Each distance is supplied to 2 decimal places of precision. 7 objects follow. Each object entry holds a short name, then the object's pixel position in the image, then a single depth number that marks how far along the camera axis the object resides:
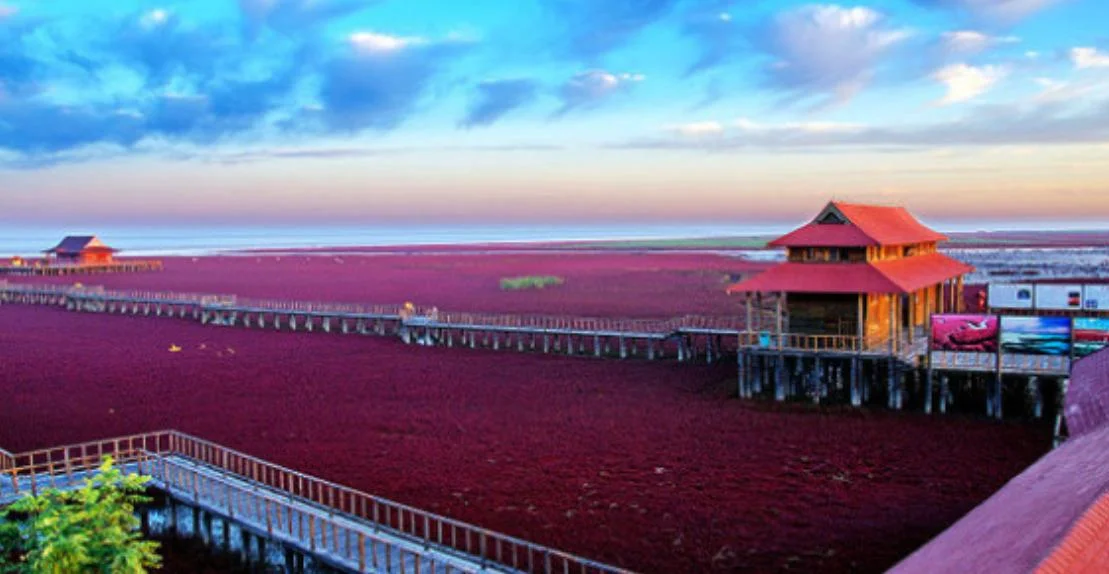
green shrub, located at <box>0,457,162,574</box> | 11.14
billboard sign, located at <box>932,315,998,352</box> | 27.23
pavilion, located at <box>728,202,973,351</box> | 29.33
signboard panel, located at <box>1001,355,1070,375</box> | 26.20
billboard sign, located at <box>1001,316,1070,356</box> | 26.34
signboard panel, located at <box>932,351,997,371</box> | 27.11
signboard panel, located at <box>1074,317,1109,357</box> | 26.12
